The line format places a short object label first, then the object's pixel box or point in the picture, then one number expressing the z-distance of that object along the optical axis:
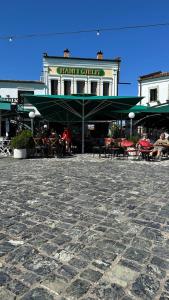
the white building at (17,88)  28.92
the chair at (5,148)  15.07
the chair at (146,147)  12.86
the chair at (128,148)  13.69
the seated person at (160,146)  13.37
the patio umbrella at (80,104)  13.40
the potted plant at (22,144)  13.18
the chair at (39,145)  13.86
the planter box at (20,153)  13.21
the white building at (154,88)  31.33
